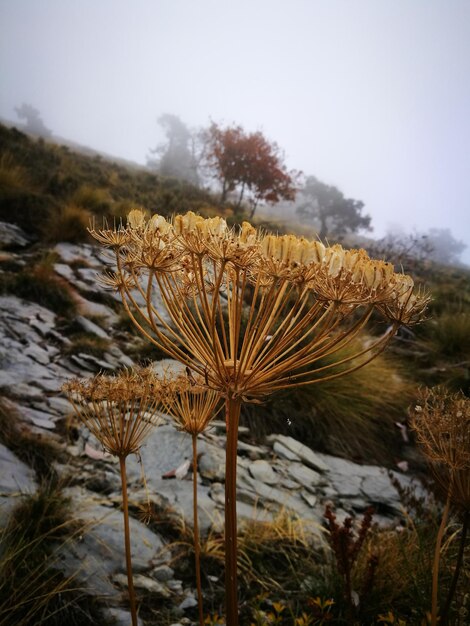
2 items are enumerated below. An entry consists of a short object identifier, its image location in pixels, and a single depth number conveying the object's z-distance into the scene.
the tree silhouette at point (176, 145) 67.00
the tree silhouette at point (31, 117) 69.31
